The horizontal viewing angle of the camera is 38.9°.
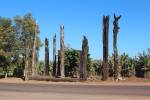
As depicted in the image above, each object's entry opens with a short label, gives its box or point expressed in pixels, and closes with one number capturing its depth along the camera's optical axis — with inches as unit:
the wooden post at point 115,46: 890.3
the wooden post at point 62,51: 979.0
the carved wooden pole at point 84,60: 848.4
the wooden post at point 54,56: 1109.7
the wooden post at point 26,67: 981.6
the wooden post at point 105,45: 870.5
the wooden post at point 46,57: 1096.7
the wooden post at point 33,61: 1051.2
